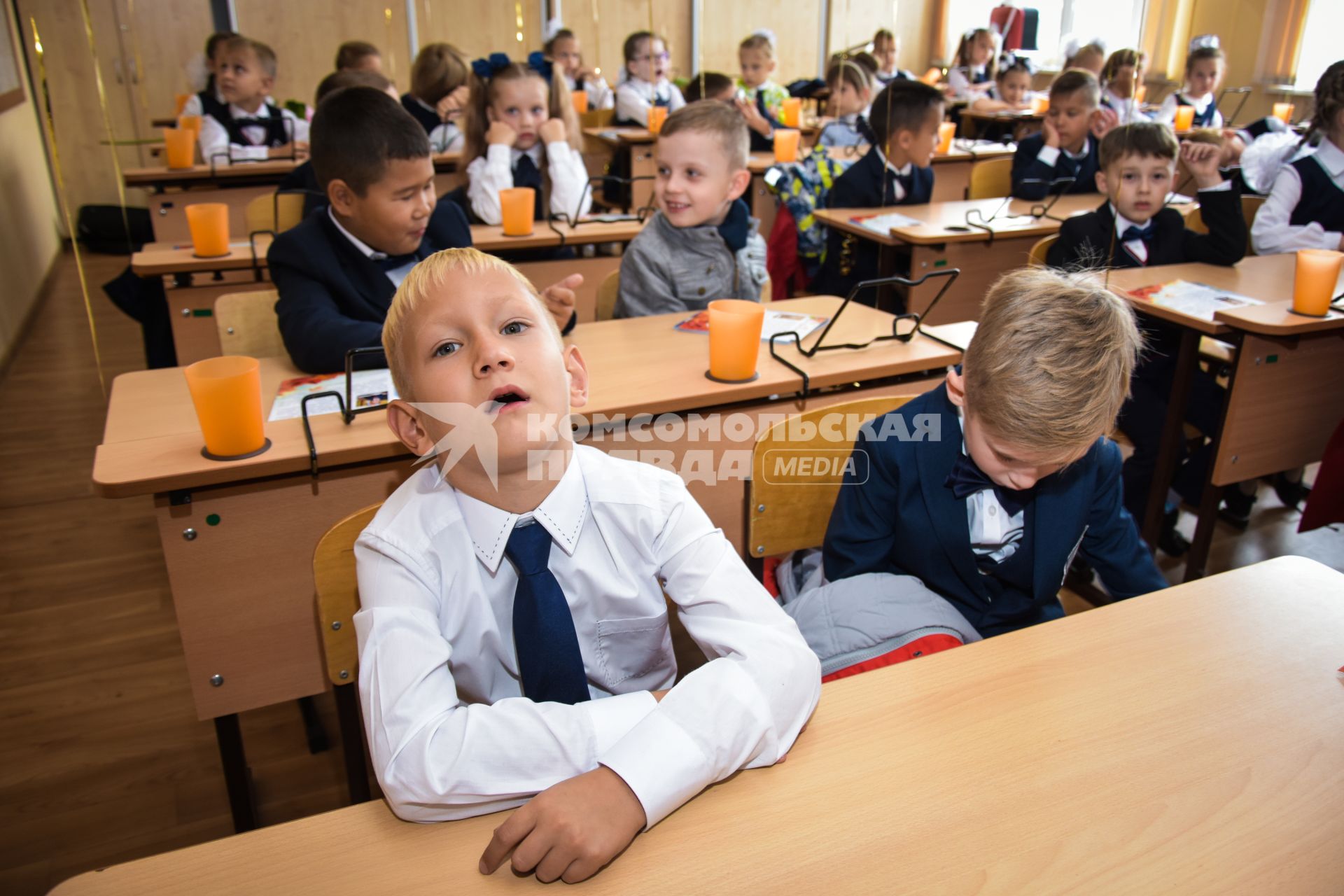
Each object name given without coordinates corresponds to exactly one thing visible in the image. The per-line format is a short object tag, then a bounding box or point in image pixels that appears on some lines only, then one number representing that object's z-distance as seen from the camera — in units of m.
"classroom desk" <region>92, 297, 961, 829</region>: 1.34
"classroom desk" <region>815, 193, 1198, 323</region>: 3.07
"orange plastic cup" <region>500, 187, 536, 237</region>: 2.86
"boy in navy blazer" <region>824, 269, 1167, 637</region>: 1.12
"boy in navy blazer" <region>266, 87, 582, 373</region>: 1.85
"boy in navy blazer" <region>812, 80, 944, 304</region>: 3.45
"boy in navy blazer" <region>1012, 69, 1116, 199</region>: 4.04
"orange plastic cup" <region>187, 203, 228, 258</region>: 2.51
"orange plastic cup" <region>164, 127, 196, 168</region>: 3.87
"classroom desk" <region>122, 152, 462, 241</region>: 3.72
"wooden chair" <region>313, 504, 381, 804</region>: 1.04
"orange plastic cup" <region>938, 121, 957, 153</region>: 4.74
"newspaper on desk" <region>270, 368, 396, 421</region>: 1.52
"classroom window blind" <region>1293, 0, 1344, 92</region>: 2.98
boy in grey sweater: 2.24
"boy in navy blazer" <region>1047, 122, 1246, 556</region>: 2.39
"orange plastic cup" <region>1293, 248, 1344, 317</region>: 1.96
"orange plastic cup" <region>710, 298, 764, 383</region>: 1.59
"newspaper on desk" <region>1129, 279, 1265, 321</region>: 2.12
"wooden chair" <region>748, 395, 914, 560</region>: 1.36
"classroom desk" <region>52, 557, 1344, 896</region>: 0.63
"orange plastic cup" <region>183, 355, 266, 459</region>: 1.29
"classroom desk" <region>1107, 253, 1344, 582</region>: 2.04
